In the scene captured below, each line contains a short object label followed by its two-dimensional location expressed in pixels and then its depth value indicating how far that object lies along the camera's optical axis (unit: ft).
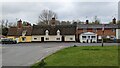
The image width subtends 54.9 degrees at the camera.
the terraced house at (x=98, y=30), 103.68
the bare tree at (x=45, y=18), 135.24
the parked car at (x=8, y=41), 87.33
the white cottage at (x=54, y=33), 101.40
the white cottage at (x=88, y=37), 99.64
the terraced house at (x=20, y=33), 103.26
